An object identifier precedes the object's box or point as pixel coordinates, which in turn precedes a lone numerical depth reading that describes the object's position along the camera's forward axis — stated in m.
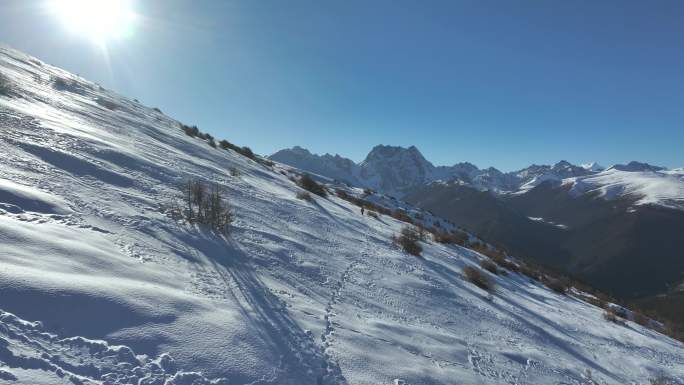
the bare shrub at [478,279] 9.47
